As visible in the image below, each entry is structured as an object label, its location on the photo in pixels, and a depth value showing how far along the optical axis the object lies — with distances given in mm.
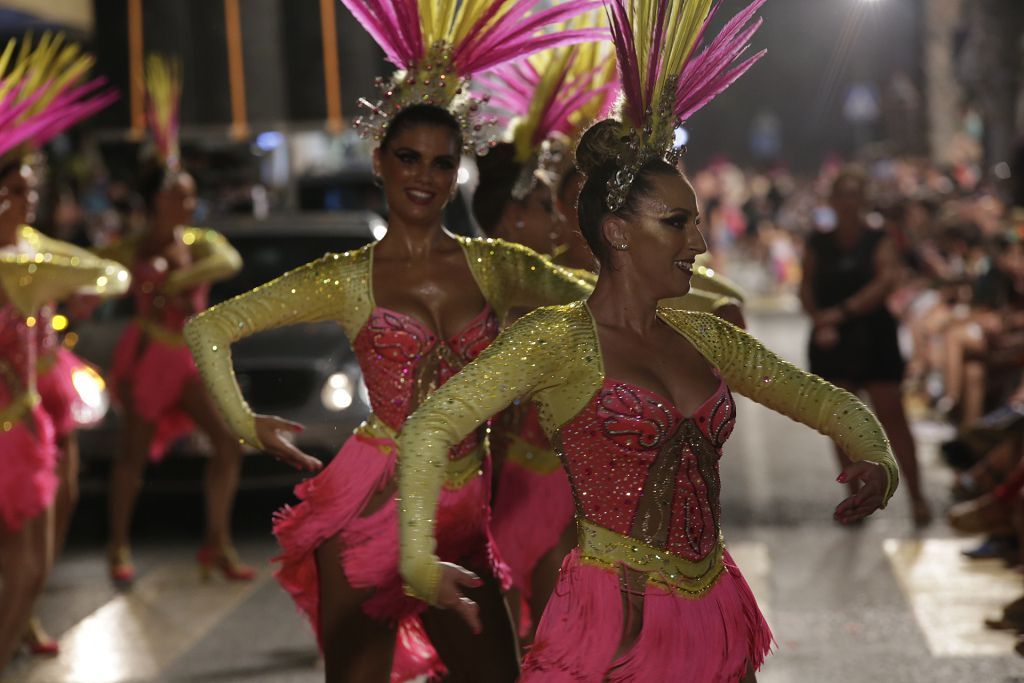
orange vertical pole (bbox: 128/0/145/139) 24531
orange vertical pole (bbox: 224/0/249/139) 25969
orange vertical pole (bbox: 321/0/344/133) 25544
